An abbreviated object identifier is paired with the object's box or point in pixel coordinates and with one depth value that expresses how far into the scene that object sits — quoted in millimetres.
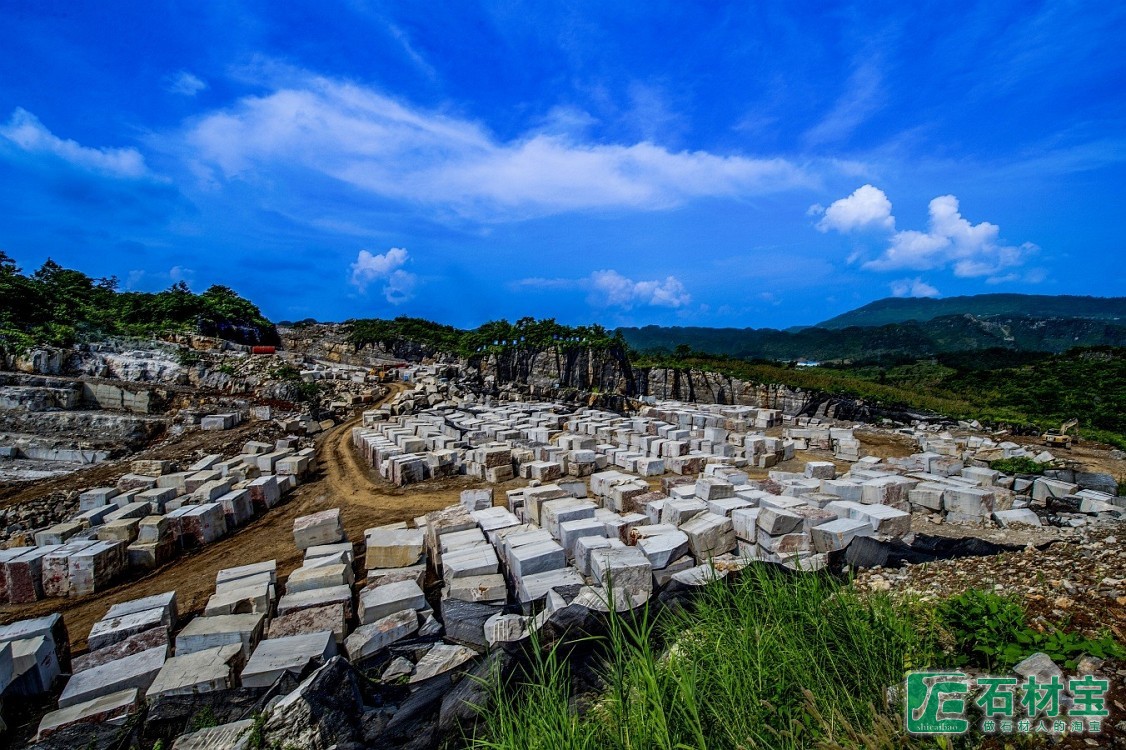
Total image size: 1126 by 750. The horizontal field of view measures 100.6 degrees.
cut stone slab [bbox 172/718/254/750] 3496
